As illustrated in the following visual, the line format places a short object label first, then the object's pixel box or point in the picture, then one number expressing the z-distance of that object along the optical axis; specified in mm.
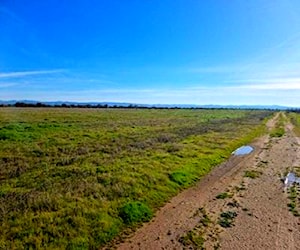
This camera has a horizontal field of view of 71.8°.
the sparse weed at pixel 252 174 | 11284
